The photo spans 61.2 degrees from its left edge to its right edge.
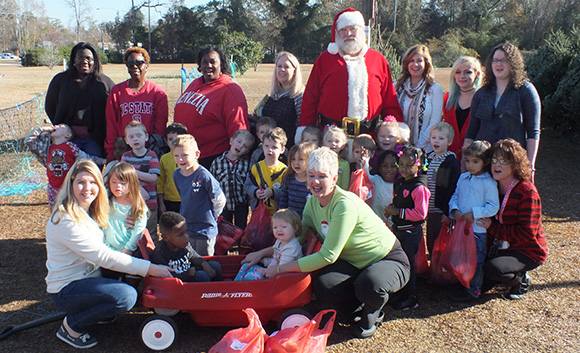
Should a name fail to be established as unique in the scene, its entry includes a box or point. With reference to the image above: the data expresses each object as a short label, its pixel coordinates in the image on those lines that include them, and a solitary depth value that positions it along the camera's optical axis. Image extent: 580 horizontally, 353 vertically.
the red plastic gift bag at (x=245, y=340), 2.84
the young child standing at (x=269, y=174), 4.05
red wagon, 3.15
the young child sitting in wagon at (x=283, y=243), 3.35
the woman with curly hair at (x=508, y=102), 4.08
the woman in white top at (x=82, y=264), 3.13
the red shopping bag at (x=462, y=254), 3.71
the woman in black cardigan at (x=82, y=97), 4.78
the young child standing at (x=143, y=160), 4.29
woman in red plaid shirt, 3.68
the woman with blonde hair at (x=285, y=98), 4.80
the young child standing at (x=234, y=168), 4.33
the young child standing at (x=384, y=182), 3.89
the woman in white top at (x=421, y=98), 4.52
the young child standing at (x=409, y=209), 3.65
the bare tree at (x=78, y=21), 73.44
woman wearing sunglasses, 4.68
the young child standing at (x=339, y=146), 4.07
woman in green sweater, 3.19
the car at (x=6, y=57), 60.53
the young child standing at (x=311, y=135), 4.20
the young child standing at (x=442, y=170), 4.04
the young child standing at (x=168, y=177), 4.46
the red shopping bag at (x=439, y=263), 4.00
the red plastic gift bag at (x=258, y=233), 4.04
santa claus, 4.61
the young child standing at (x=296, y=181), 3.78
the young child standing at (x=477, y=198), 3.76
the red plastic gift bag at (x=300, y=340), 2.90
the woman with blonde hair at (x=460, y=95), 4.54
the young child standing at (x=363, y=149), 4.02
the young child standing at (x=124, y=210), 3.48
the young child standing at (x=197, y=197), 3.88
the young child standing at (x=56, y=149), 4.66
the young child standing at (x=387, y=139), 4.07
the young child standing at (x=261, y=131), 4.41
